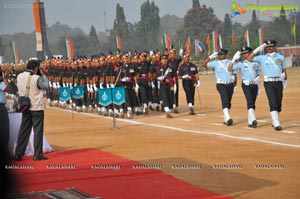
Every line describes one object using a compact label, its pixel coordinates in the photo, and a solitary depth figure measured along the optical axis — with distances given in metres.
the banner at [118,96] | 19.27
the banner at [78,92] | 24.95
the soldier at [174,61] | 21.38
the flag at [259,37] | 47.35
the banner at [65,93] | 25.05
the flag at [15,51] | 45.95
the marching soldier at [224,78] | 16.56
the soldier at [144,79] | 22.10
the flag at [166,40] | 46.31
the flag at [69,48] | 40.84
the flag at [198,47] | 58.00
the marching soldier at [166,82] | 20.84
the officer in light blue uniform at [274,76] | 14.77
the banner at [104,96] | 19.05
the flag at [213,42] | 53.72
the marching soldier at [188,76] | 21.25
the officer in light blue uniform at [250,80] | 15.70
